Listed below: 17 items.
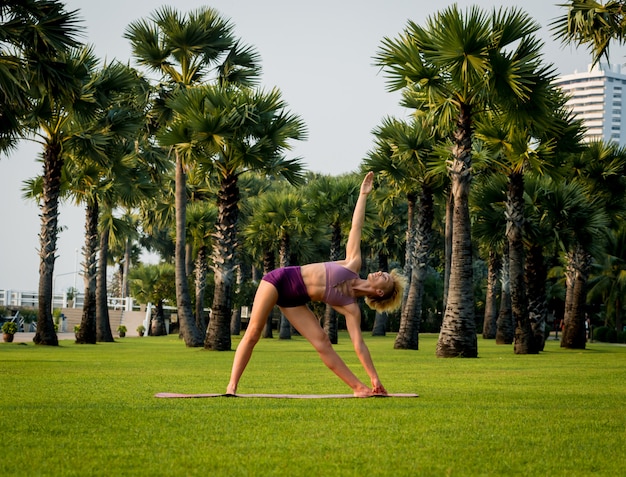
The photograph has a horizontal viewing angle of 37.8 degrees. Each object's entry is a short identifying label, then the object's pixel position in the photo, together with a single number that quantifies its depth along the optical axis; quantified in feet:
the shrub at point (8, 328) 114.73
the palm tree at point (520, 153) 84.58
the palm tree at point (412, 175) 100.27
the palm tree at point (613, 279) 173.58
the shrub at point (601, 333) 169.99
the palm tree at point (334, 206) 136.15
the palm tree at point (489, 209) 103.91
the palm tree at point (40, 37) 70.08
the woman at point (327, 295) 30.48
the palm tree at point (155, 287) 202.08
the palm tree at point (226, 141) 94.73
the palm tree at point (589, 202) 109.09
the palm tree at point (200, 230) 156.25
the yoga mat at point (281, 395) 33.17
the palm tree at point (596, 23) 66.49
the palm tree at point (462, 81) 76.07
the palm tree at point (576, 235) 102.83
